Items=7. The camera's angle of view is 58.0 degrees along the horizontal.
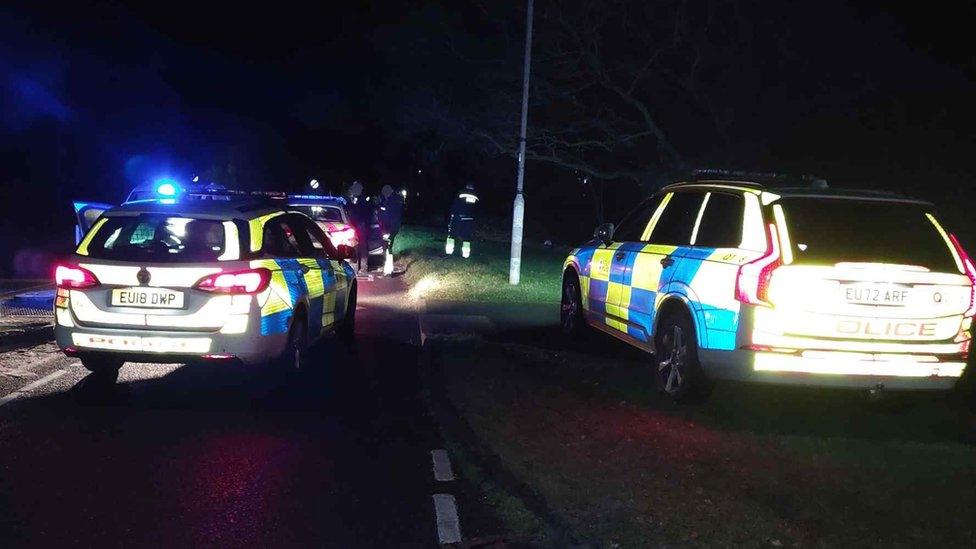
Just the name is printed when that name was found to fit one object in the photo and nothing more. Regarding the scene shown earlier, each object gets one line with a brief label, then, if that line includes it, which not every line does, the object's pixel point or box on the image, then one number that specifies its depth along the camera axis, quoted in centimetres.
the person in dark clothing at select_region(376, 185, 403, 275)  1902
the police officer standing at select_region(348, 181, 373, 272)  1744
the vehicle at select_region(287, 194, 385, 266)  1477
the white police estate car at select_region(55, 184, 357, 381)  660
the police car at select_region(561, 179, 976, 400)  592
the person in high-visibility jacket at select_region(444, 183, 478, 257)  1872
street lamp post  1408
